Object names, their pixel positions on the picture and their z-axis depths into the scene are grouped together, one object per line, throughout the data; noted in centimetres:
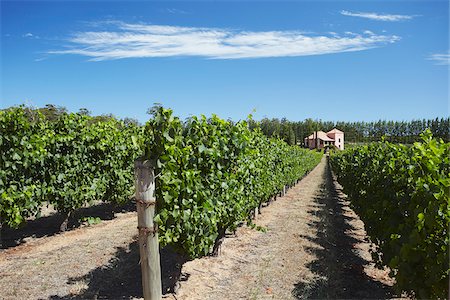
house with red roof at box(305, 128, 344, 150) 8894
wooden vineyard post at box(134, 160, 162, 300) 330
